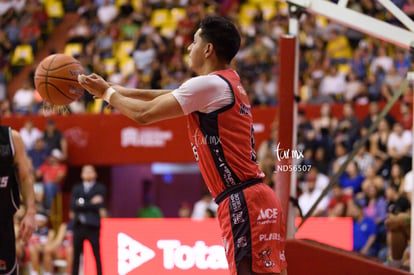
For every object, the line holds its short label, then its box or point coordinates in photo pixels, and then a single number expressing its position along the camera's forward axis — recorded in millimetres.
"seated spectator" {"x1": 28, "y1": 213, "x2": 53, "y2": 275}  12992
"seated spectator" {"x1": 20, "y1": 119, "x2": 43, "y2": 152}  15883
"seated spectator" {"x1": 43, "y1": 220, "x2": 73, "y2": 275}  12745
